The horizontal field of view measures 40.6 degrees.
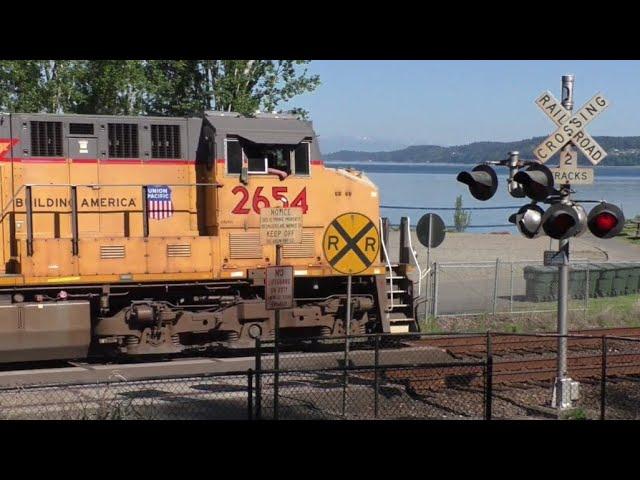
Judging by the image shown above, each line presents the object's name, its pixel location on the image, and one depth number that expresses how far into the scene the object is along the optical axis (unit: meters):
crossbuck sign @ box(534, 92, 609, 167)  11.17
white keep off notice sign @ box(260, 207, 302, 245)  10.84
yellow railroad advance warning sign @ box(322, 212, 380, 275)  11.05
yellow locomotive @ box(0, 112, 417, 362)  13.26
